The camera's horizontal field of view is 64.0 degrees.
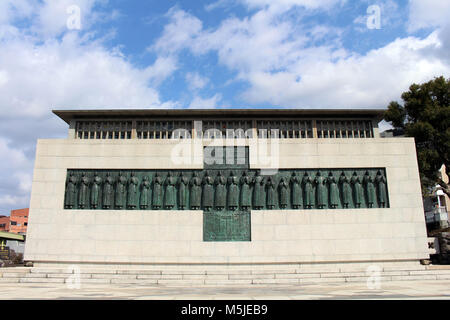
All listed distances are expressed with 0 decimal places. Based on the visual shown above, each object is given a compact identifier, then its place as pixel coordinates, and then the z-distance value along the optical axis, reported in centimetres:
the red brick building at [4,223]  7192
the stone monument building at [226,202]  1490
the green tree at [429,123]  2155
